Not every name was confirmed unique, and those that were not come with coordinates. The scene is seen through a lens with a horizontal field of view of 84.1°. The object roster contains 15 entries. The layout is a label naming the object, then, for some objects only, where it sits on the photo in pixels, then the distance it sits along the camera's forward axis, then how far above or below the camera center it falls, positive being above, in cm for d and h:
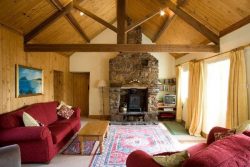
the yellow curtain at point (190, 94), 406 -36
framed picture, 307 -3
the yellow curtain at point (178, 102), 511 -77
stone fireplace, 510 -10
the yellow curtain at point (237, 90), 247 -14
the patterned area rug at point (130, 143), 255 -144
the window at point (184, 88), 493 -23
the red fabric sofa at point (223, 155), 99 -55
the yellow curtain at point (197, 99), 369 -47
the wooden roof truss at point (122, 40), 327 +98
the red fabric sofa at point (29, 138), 231 -101
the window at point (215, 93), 328 -26
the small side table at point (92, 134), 271 -105
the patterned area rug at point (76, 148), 283 -146
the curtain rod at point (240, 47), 247 +65
